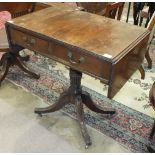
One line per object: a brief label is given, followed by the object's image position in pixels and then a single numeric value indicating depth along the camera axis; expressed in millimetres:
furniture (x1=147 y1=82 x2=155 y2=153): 1283
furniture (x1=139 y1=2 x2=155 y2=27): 2748
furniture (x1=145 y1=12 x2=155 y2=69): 1863
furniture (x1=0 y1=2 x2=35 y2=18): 2016
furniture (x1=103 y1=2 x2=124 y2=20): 2356
